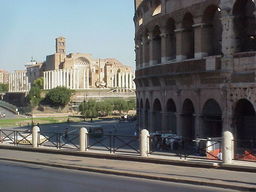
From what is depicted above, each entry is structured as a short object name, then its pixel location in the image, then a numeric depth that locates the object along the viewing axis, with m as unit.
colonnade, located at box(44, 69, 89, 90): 151.18
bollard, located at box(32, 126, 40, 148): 26.94
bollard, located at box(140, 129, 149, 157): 22.02
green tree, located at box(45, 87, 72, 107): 117.75
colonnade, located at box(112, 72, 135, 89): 163.25
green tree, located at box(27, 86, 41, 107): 118.93
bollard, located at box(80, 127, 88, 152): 24.67
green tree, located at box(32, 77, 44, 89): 163.14
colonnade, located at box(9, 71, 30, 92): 189.88
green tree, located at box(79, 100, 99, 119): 96.39
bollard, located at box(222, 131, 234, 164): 19.22
